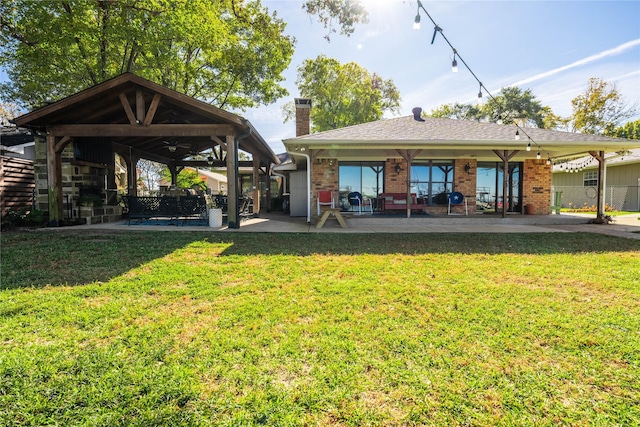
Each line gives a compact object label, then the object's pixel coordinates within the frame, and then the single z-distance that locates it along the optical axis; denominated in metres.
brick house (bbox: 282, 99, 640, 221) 9.20
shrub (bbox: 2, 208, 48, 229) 8.18
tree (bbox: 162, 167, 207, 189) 21.84
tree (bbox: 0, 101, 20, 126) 20.82
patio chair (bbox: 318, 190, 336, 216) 9.97
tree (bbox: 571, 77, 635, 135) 22.98
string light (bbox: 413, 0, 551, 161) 3.95
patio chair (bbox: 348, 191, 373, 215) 10.97
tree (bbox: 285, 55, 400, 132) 26.08
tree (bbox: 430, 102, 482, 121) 32.69
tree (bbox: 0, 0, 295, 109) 10.88
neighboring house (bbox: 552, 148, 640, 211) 16.05
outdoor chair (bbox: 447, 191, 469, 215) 11.28
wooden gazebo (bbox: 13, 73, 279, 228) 7.58
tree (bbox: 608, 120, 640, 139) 25.44
